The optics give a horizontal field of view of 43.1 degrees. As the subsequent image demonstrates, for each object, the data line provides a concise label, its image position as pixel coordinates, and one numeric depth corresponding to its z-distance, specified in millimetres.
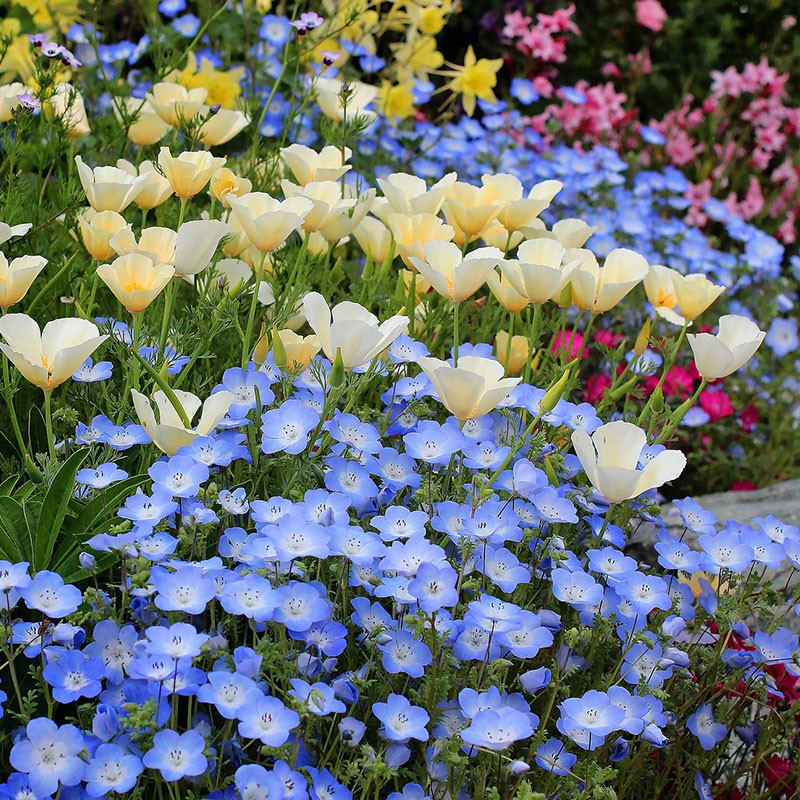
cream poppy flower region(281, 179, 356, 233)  1668
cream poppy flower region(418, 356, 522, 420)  1320
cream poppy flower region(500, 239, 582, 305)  1519
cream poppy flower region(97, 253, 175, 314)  1354
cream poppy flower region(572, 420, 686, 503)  1312
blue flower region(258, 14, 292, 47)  3170
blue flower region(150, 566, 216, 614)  1104
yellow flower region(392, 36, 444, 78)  3174
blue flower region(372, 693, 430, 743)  1121
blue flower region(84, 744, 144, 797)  1042
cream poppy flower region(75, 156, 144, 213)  1566
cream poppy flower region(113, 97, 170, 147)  2031
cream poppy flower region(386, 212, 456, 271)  1679
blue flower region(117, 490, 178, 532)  1226
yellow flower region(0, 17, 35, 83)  2471
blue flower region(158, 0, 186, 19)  3268
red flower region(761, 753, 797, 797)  1543
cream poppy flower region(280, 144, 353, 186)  1797
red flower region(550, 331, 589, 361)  1860
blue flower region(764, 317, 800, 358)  3430
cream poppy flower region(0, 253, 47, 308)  1379
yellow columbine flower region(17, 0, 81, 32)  2924
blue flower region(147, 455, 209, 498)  1255
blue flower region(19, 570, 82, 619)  1133
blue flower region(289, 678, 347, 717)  1054
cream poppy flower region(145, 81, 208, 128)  1945
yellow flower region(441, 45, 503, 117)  3158
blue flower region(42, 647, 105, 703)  1119
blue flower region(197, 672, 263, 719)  1053
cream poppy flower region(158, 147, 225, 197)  1596
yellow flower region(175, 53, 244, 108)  2756
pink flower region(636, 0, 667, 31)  4492
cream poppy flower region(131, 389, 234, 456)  1295
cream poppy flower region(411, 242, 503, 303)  1483
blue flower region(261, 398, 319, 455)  1309
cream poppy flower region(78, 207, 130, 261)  1545
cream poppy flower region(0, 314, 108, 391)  1265
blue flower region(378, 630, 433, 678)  1188
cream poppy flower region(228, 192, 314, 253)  1462
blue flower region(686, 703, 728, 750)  1428
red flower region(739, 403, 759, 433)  2971
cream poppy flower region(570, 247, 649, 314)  1659
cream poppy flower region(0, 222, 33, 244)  1466
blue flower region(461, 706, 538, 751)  1098
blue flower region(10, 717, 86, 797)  1037
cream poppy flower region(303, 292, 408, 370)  1315
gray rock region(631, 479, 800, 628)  2180
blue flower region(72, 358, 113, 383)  1500
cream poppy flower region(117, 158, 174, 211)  1672
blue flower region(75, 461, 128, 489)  1329
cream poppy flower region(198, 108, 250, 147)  1946
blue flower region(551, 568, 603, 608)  1323
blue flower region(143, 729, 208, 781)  1018
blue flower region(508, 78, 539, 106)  3957
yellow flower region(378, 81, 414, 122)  3031
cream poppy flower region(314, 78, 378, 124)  2094
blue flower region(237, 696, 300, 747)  1030
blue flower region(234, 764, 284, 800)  1021
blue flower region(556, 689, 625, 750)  1197
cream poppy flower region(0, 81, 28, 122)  1833
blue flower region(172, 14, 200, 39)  3270
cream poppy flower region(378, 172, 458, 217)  1744
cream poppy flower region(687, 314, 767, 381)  1508
